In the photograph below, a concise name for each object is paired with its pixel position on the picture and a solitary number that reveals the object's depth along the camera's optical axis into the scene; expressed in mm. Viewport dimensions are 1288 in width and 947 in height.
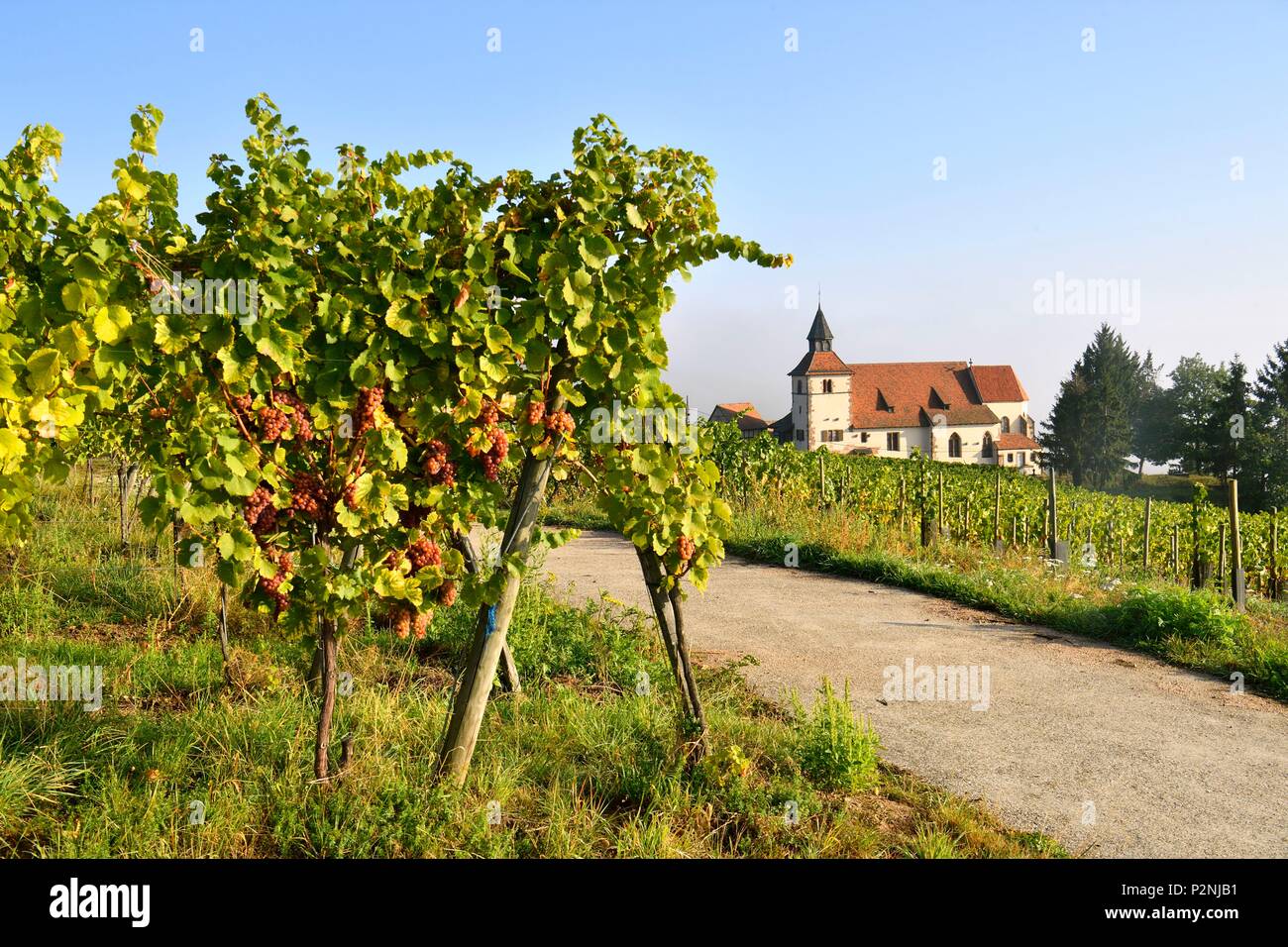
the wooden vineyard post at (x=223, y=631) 6086
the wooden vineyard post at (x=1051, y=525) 13930
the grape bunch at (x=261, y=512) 3951
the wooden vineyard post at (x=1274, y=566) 15906
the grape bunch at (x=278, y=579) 4027
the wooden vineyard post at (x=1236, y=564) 10141
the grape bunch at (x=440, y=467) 4082
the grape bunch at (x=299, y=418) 3986
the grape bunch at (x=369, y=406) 3980
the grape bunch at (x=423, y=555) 4242
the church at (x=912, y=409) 75938
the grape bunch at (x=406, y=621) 4254
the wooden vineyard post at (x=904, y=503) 16503
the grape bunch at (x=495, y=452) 4152
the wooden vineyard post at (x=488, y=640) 4438
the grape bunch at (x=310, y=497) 4062
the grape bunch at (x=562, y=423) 4238
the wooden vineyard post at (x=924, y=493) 16034
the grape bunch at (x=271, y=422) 3834
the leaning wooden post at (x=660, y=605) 4809
